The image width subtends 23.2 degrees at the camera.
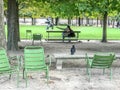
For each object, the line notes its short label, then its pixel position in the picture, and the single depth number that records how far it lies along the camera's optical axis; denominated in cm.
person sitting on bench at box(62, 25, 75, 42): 1963
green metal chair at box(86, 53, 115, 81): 815
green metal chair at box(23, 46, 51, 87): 779
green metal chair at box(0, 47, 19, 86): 765
